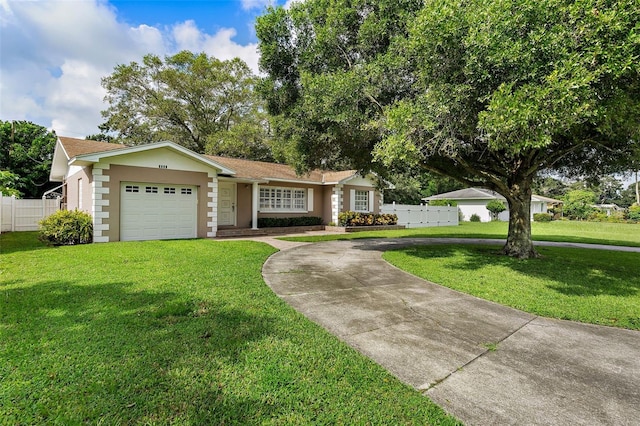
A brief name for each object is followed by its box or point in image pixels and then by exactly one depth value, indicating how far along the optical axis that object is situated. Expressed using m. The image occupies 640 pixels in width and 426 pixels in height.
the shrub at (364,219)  17.94
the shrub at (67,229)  10.14
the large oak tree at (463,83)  4.54
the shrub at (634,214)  31.42
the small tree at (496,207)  29.72
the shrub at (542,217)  31.80
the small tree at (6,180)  9.50
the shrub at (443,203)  29.11
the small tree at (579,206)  35.94
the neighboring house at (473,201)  31.23
